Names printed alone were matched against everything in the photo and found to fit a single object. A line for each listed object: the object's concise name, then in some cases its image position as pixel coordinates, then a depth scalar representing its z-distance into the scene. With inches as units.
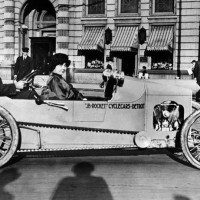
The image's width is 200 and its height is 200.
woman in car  218.1
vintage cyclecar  204.4
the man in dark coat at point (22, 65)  505.4
